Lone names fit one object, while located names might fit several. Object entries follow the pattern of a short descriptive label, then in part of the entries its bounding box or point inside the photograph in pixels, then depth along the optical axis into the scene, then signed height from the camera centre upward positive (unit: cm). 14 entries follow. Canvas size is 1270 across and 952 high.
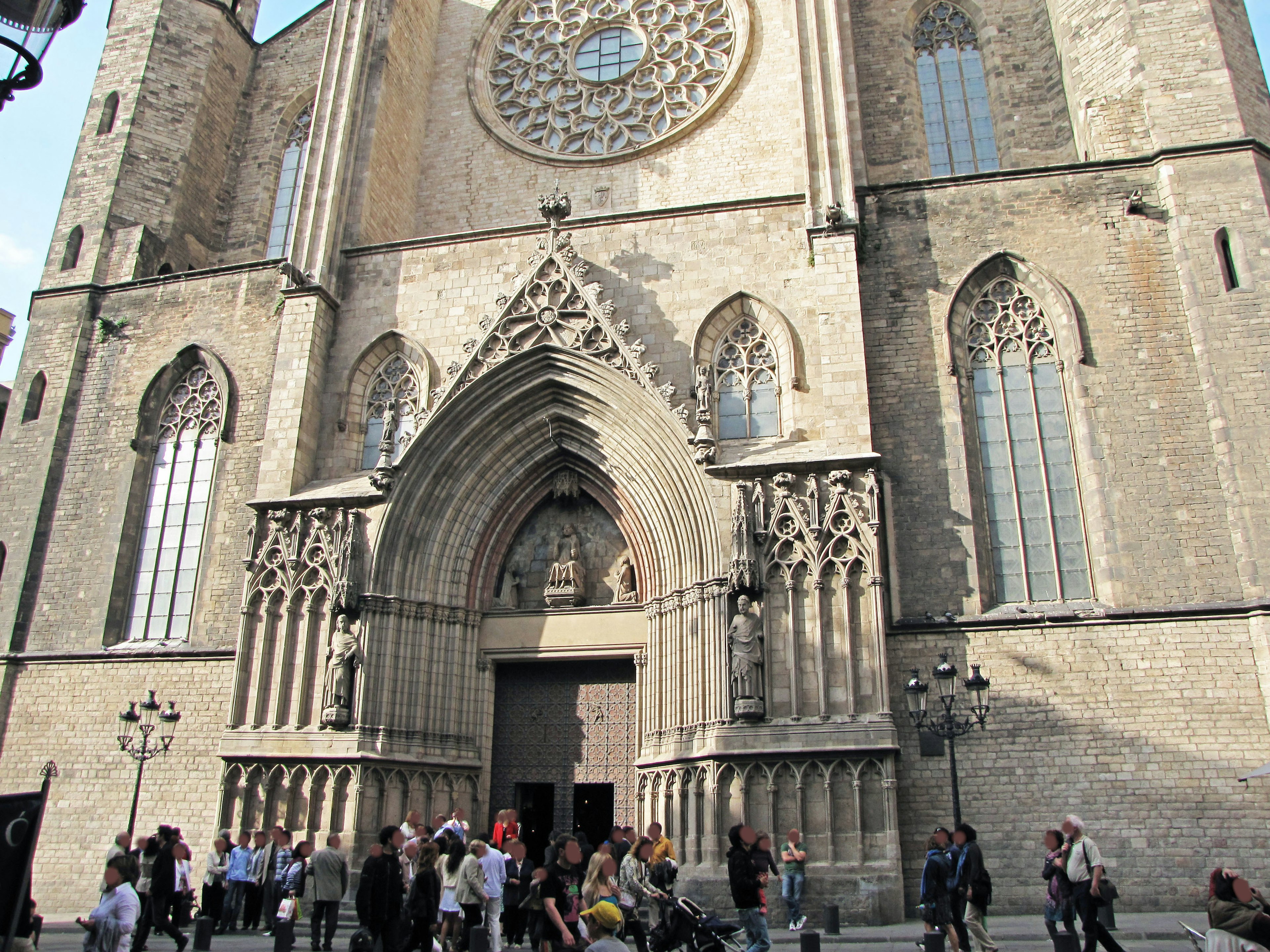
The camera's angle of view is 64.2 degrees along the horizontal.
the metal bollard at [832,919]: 1100 -84
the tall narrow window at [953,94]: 1900 +1353
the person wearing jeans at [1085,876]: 823 -29
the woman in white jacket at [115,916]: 617 -49
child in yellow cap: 550 -43
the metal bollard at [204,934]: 1020 -98
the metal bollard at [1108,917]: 1023 -77
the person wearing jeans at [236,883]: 1251 -60
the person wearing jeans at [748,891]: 868 -44
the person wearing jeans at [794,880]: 1143 -46
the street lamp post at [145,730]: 1459 +146
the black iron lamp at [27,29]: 489 +368
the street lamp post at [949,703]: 1120 +148
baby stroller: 823 -74
